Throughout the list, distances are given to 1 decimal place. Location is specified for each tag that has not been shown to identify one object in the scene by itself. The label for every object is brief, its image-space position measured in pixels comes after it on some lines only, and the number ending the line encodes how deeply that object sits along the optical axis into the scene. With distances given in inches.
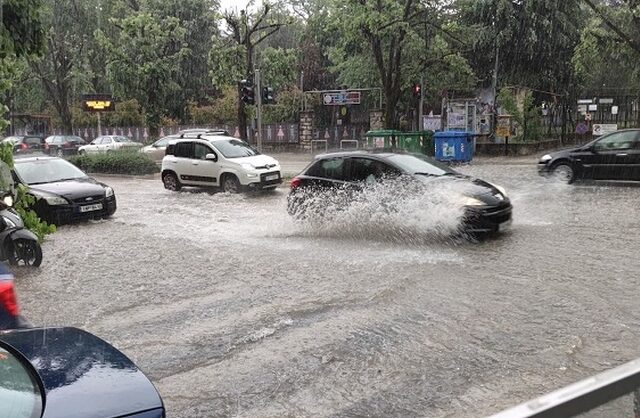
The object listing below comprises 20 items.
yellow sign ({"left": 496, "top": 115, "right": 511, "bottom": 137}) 1015.6
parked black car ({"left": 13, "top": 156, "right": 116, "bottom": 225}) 486.6
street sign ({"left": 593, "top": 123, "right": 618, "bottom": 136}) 1007.0
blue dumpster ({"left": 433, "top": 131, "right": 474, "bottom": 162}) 897.5
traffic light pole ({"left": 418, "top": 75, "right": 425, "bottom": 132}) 1044.4
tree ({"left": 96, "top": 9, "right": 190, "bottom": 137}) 1446.9
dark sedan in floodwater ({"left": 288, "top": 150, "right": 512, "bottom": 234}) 364.2
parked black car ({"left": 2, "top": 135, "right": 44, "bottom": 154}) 1422.2
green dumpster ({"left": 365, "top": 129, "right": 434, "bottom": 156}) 937.5
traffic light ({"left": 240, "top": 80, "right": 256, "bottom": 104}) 874.8
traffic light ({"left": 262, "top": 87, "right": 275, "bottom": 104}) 897.8
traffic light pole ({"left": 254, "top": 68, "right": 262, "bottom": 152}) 808.2
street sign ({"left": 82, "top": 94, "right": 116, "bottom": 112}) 1309.1
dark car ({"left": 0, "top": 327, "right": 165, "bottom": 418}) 80.9
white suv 662.5
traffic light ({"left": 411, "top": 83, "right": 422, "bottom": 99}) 1023.0
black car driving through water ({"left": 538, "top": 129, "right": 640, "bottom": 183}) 589.3
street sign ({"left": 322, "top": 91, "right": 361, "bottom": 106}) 1243.8
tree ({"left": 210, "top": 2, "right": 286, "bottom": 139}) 1011.9
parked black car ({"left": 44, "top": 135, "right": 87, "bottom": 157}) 1435.8
